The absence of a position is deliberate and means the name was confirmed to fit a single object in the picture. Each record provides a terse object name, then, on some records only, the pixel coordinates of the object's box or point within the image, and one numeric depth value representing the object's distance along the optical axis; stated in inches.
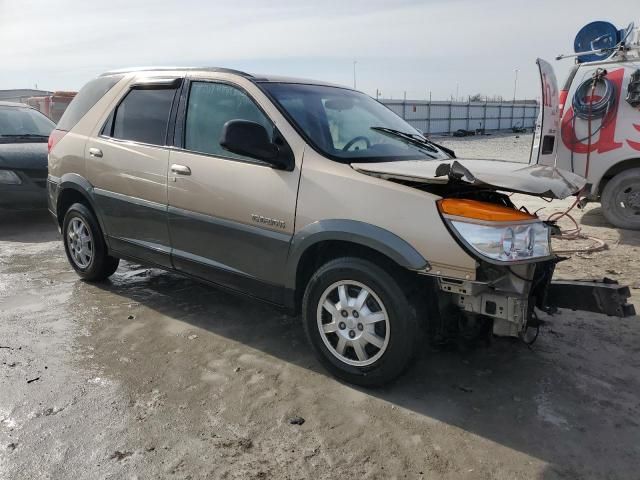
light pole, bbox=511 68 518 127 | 1824.6
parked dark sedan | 292.8
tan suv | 115.3
